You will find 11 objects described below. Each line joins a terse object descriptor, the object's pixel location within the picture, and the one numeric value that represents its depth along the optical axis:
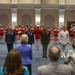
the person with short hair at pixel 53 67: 2.29
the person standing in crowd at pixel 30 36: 8.69
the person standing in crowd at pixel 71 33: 12.58
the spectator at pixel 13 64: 2.14
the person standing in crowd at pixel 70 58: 3.32
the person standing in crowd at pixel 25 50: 4.01
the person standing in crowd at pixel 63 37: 8.15
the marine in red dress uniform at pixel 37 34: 10.97
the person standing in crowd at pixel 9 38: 7.87
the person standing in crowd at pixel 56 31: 13.41
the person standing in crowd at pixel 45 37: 8.08
